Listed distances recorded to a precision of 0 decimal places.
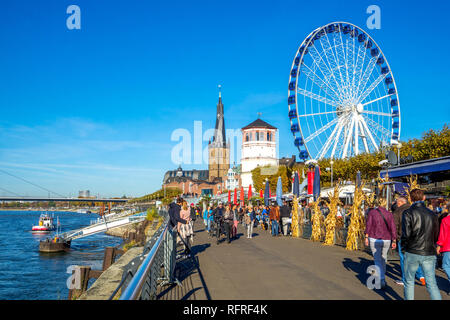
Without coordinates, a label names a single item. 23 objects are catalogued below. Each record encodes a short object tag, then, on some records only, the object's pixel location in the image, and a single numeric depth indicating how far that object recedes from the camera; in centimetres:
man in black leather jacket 627
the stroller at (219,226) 1905
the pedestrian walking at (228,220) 1827
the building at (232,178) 12655
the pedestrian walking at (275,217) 2130
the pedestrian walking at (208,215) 2517
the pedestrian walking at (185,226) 1409
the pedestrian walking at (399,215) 894
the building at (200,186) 17812
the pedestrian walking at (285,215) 2130
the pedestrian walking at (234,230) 1992
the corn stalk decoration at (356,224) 1431
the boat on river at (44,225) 7388
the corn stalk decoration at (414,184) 1504
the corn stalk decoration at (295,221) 2071
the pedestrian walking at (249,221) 2000
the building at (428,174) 2183
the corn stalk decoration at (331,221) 1641
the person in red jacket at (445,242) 761
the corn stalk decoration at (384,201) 1345
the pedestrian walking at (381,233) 870
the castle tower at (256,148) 9481
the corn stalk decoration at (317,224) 1784
